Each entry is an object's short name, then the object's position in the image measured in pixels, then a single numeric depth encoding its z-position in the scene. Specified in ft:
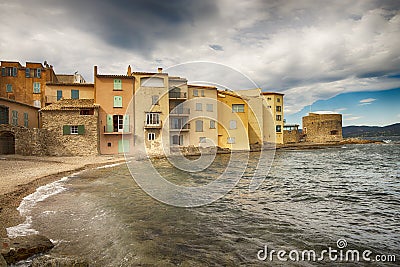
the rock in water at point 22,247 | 15.40
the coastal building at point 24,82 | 111.14
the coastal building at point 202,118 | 119.44
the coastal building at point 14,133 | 74.44
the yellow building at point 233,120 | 131.23
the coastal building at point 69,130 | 87.45
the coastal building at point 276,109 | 192.34
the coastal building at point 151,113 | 105.70
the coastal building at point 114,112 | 100.22
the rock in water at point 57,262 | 13.73
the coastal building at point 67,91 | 103.73
